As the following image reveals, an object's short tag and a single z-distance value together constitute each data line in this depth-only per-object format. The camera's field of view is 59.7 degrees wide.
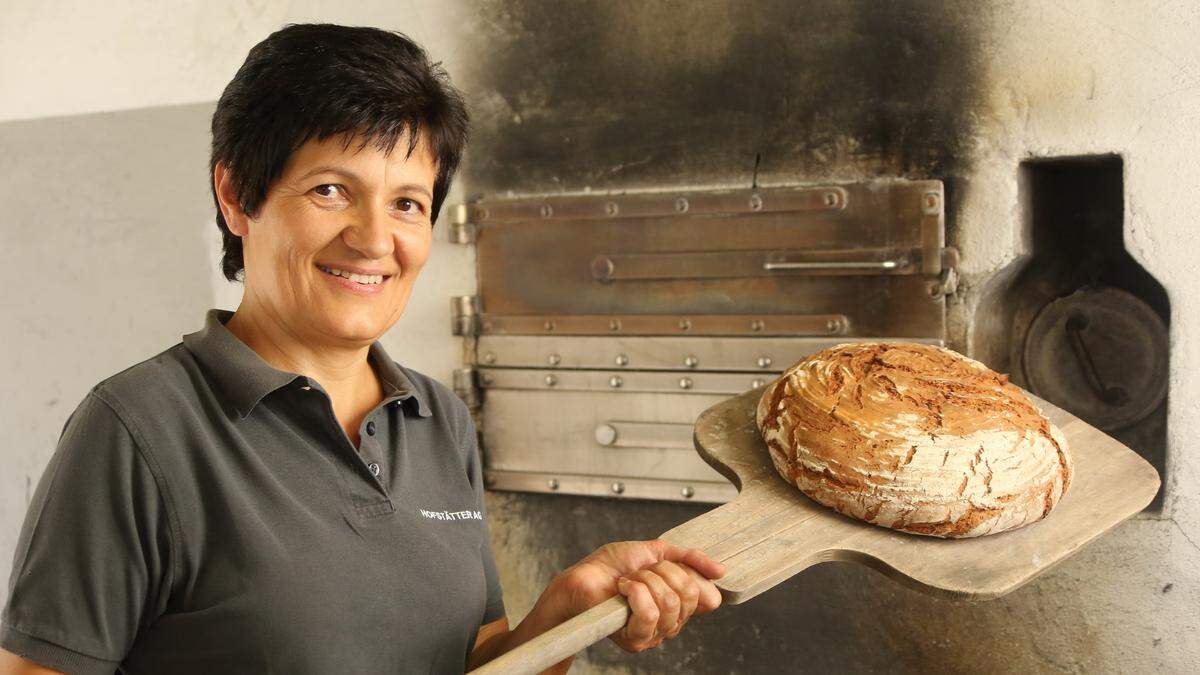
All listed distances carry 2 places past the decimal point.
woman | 1.05
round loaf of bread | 1.35
